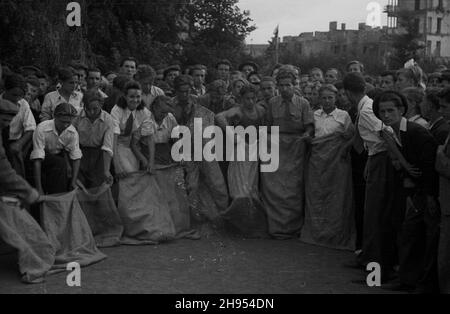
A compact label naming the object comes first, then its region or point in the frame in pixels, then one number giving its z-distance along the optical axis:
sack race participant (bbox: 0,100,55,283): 6.26
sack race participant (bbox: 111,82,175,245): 8.20
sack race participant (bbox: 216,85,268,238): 8.62
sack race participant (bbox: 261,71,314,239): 8.59
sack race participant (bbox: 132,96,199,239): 8.54
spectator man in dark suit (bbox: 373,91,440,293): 5.85
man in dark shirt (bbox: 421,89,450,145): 6.04
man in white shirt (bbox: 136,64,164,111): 9.37
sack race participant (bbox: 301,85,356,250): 8.12
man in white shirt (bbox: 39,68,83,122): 8.47
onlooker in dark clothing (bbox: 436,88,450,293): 5.50
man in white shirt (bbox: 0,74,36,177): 7.43
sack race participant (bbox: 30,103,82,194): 7.40
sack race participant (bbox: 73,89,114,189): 8.07
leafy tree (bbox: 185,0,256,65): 17.70
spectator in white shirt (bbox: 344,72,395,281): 6.61
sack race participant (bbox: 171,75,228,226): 8.73
